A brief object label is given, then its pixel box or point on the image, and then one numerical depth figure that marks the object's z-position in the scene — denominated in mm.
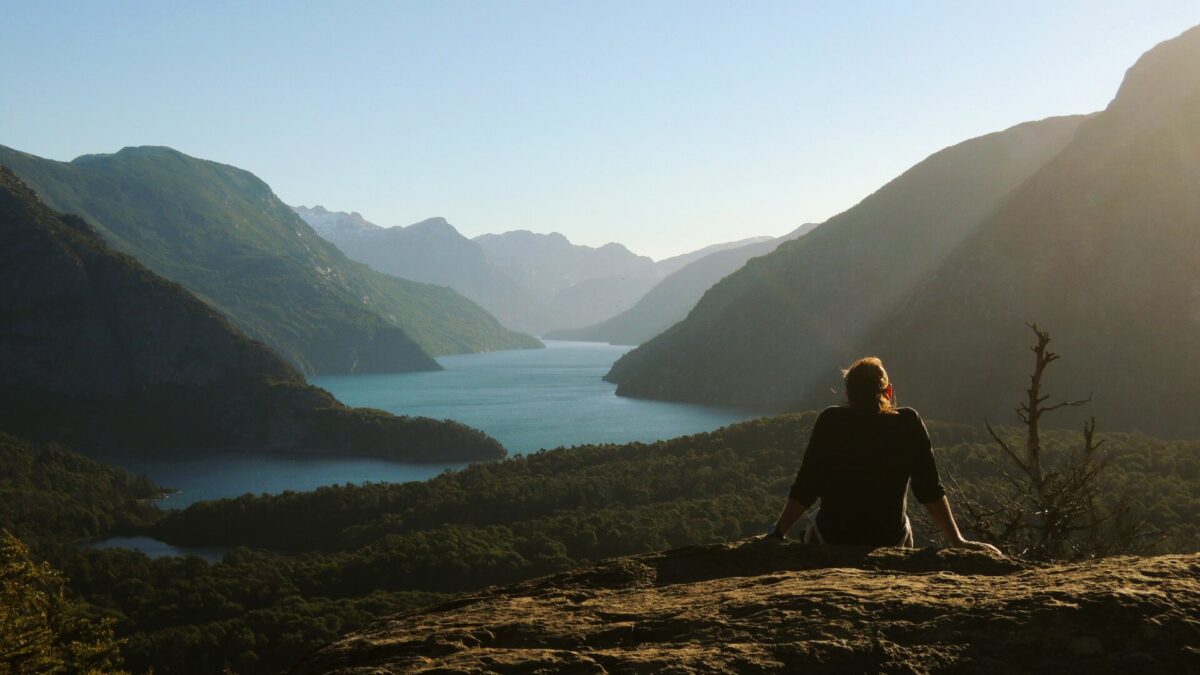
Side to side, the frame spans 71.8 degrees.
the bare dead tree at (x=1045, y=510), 14216
